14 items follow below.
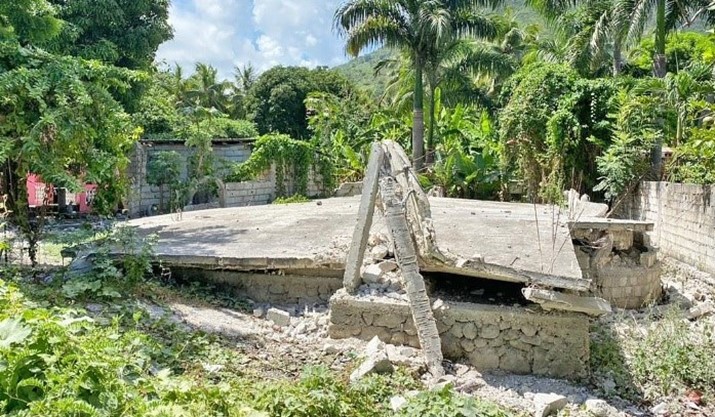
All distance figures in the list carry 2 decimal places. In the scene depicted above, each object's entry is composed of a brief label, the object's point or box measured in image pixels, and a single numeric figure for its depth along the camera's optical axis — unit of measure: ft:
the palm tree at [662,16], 40.11
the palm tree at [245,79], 125.90
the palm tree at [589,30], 43.27
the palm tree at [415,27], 50.44
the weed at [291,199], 50.22
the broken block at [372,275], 18.51
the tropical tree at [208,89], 108.37
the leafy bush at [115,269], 18.15
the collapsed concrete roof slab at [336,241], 16.76
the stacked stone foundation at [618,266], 23.76
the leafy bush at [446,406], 11.62
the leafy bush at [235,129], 70.49
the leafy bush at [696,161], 25.88
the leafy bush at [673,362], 16.17
